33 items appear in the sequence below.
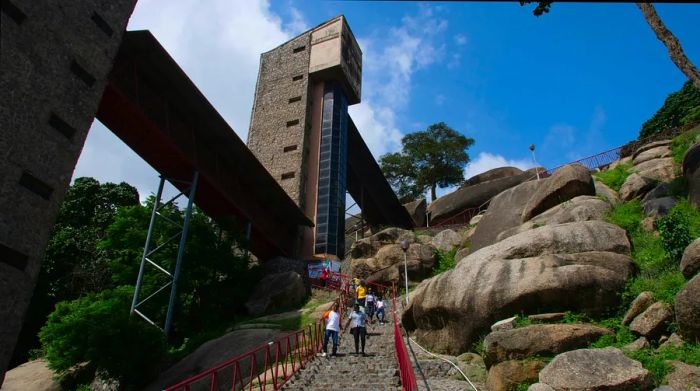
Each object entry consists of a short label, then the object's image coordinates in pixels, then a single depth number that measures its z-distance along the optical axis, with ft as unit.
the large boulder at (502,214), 62.64
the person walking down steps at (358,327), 41.57
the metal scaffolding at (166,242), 55.47
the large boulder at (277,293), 66.23
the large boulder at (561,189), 58.59
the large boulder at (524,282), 34.58
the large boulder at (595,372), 24.44
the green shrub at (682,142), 63.00
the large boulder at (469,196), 112.27
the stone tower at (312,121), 96.48
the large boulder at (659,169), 59.23
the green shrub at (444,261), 73.61
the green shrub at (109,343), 43.60
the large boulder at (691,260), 29.81
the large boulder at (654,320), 29.48
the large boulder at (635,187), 56.95
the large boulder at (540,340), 30.14
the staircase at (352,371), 32.53
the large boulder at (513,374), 28.48
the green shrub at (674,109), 114.62
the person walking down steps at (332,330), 42.01
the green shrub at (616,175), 67.47
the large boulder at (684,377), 23.89
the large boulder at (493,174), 120.26
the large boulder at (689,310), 26.58
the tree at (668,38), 42.39
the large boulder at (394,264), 75.51
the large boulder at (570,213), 51.80
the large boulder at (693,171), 44.62
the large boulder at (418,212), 127.24
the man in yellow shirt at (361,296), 53.98
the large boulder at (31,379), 55.01
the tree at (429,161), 140.05
